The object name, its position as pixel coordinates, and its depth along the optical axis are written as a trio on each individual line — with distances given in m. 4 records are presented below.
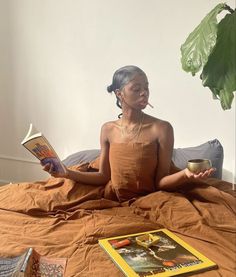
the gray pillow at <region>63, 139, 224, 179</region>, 1.44
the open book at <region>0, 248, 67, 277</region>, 0.84
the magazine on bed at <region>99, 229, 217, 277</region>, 0.91
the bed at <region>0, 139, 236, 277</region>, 0.99
